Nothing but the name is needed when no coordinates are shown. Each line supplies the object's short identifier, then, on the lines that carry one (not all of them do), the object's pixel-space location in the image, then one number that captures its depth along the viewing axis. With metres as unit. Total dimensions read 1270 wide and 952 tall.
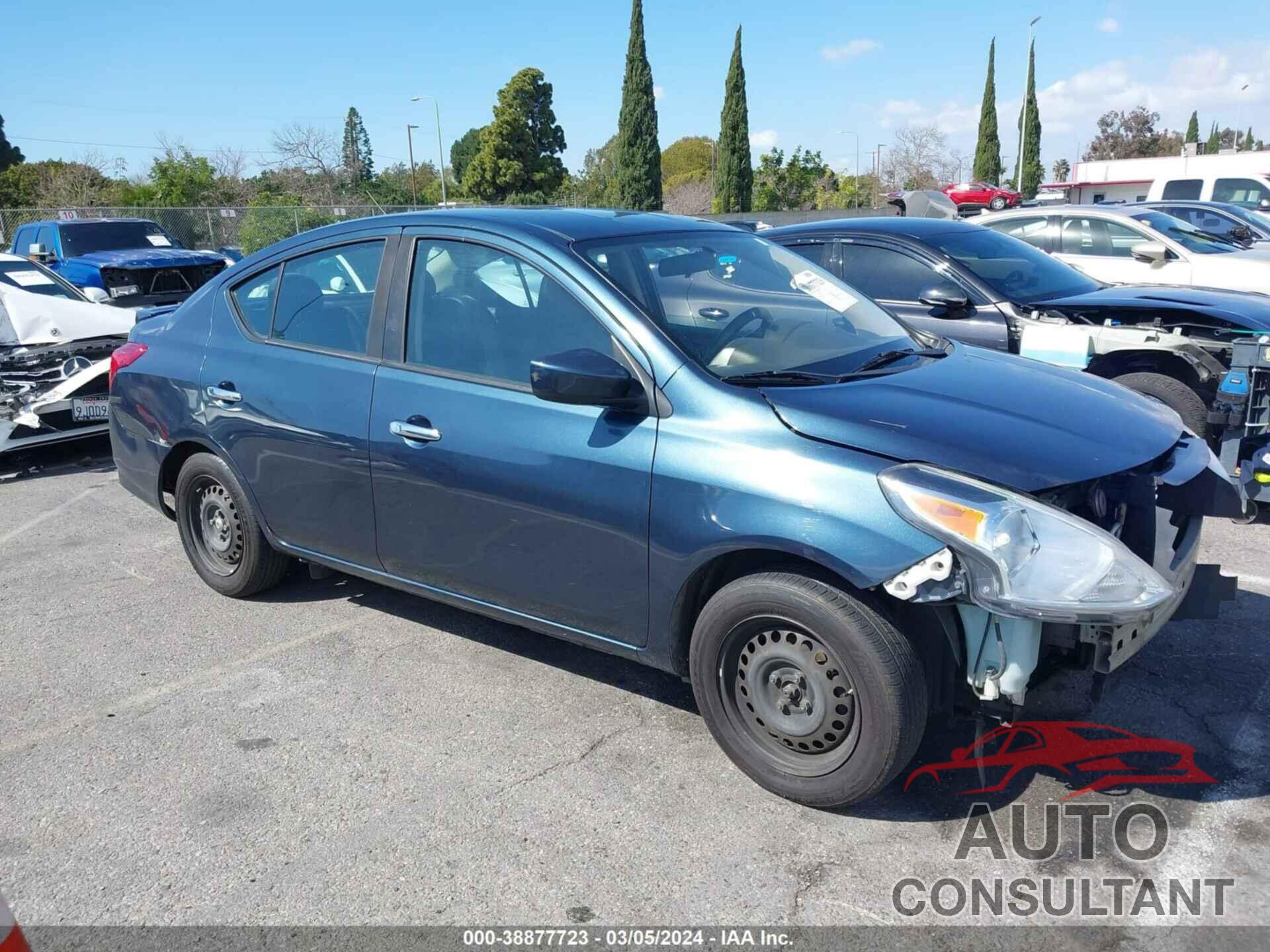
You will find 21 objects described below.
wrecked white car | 7.46
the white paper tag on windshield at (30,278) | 8.83
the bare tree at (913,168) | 52.69
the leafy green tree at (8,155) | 50.19
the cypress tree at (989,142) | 49.84
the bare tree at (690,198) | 51.91
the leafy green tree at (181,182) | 35.50
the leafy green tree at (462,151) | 79.31
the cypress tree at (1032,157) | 50.66
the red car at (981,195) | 32.62
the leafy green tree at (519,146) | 51.88
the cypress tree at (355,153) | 44.44
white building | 19.09
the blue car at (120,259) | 12.85
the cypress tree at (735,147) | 43.97
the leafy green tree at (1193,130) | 88.31
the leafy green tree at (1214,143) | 75.19
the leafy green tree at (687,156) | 100.19
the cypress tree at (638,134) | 43.59
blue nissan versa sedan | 2.90
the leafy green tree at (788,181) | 46.81
